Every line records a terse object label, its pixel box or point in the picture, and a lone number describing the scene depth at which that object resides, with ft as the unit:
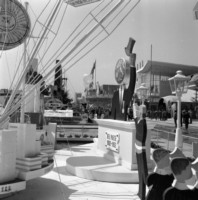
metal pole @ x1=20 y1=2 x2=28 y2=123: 22.76
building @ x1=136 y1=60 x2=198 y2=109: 170.09
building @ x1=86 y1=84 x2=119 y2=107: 210.79
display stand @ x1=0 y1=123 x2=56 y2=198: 14.91
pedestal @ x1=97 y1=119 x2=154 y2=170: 24.07
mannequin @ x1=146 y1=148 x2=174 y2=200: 12.00
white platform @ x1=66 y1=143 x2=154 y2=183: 22.07
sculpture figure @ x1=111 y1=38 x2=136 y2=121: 28.76
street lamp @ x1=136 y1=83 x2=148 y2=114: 39.32
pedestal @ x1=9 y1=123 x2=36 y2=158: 17.33
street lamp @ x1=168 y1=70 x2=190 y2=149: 26.11
